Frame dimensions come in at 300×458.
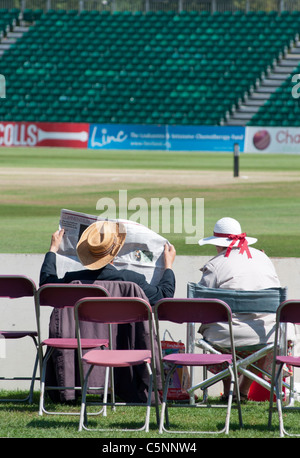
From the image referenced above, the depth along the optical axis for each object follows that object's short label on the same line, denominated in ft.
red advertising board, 209.67
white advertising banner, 195.72
